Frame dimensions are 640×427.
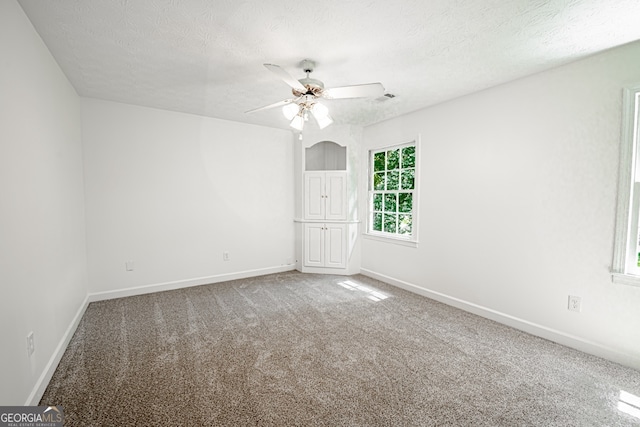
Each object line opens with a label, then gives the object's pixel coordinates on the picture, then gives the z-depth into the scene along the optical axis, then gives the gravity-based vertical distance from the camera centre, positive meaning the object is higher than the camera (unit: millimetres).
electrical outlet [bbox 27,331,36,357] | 1743 -917
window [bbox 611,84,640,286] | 2184 -8
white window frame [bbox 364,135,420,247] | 3895 -200
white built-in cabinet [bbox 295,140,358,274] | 4742 -394
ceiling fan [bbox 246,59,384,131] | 2293 +870
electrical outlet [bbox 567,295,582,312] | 2469 -920
